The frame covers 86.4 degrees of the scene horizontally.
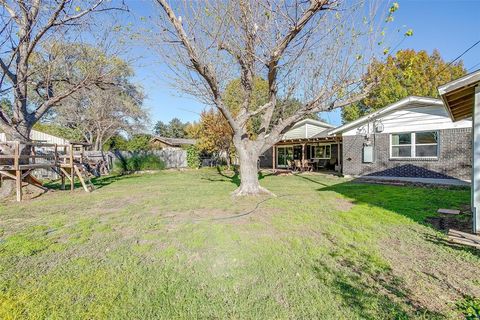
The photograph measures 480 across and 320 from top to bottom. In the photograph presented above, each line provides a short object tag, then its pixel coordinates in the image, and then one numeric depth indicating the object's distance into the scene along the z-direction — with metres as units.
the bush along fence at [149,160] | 19.31
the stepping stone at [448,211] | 5.52
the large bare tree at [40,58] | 7.85
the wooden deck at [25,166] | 7.96
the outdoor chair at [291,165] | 18.94
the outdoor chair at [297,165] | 17.49
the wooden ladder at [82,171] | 9.76
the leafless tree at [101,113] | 20.55
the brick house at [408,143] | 10.18
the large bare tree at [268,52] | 6.33
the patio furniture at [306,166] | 17.45
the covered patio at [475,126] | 4.06
